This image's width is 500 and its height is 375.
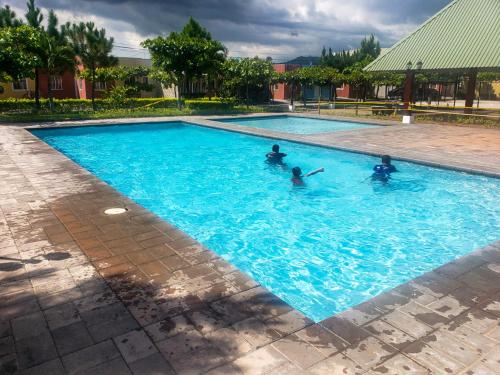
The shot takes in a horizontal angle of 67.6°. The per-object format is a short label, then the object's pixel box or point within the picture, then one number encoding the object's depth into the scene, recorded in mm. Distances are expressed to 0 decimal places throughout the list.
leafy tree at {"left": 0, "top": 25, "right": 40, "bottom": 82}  21547
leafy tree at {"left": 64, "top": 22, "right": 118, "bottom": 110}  33062
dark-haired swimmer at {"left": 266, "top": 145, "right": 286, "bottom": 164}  13338
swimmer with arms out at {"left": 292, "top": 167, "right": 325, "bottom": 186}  11414
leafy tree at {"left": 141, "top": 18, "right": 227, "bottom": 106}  29203
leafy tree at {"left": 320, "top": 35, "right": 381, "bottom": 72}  62681
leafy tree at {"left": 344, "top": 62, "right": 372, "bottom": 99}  41875
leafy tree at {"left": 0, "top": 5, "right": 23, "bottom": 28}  29703
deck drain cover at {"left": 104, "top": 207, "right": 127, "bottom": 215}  7006
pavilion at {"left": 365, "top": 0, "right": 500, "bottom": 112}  22953
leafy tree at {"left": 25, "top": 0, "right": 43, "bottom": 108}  30422
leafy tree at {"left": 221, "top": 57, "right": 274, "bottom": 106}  34438
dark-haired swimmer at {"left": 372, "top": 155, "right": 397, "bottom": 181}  11156
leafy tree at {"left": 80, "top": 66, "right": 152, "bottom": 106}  31047
